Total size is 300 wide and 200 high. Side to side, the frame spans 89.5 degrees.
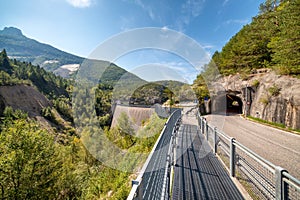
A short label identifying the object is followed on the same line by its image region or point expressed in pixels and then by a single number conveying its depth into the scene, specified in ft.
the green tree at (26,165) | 29.37
